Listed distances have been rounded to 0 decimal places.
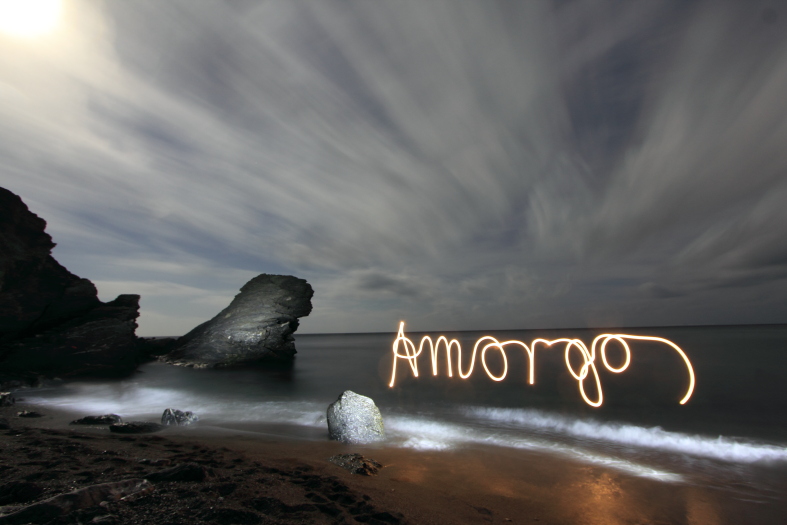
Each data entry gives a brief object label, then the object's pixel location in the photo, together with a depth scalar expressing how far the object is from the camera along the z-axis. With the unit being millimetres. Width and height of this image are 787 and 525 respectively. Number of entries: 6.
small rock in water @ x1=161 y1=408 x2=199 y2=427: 9602
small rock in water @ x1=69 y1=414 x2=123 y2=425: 8977
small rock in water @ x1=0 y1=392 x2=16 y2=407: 11508
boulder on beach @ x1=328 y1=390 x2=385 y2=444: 8141
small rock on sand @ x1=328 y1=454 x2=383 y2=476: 5957
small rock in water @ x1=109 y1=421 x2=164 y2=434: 7960
